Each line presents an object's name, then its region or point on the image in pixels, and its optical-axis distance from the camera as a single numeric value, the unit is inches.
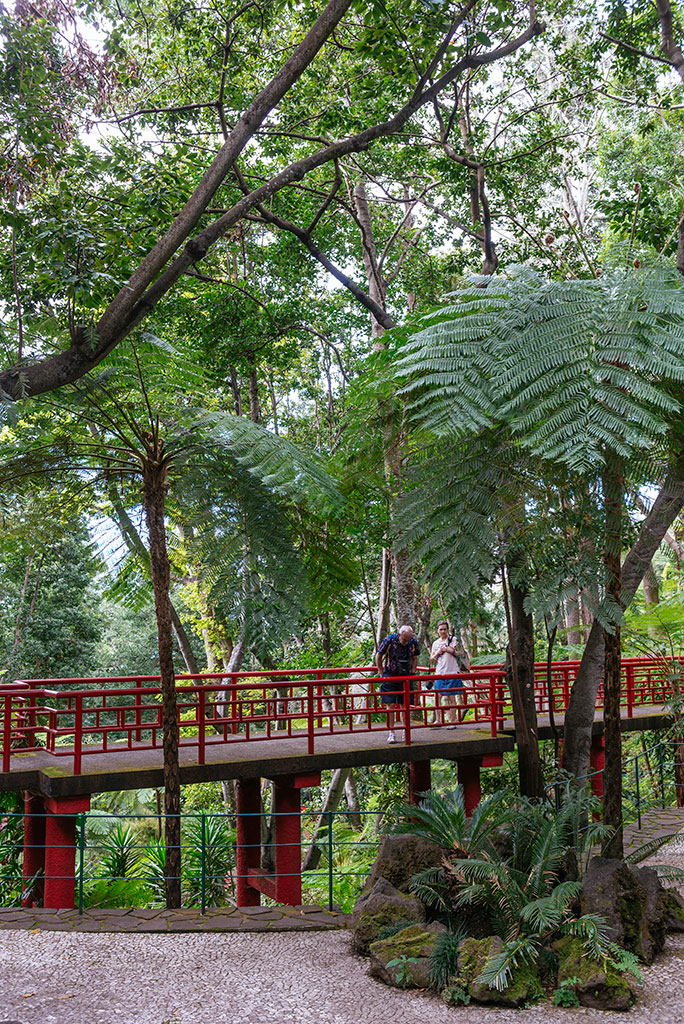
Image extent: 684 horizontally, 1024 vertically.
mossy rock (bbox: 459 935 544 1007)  223.3
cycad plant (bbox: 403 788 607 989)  238.1
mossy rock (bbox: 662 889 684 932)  272.8
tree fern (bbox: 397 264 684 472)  182.1
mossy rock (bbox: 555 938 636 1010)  219.0
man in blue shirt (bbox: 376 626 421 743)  458.6
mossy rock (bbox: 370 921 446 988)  236.1
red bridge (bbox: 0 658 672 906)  339.3
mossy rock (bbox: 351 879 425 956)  261.1
